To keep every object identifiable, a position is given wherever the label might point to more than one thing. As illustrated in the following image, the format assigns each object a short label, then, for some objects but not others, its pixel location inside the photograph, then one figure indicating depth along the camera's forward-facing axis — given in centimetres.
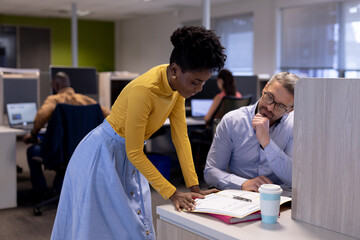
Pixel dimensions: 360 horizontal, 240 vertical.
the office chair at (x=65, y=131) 317
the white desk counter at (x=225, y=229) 109
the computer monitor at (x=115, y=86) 515
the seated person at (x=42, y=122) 344
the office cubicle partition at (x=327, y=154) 106
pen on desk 131
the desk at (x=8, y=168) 356
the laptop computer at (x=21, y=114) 415
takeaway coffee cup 116
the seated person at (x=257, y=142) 171
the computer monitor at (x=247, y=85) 551
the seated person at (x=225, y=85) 471
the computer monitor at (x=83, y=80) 510
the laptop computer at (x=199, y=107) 532
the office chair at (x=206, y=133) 453
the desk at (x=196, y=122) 484
